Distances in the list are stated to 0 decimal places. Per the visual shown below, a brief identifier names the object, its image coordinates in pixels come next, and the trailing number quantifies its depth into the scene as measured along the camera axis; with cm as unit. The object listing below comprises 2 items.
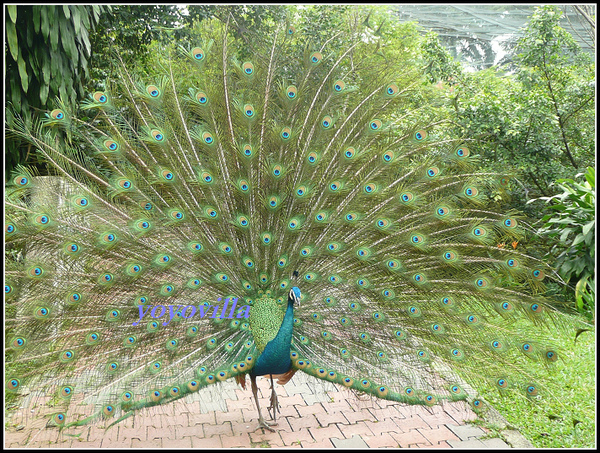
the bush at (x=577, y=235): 573
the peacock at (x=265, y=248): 353
